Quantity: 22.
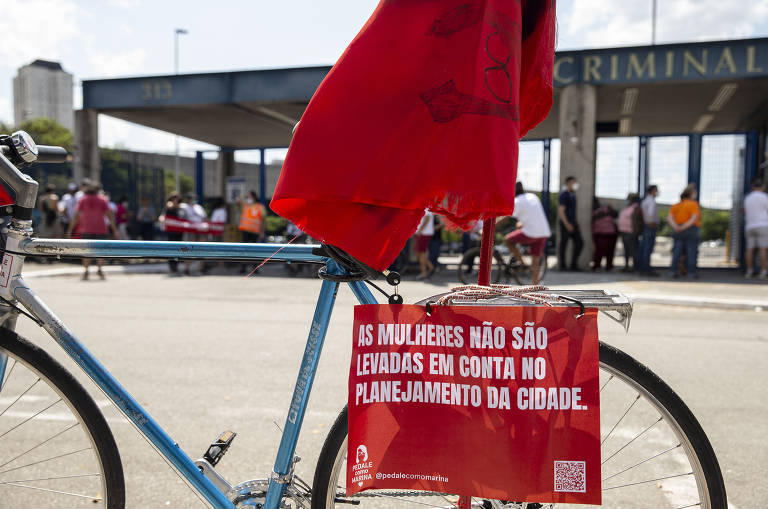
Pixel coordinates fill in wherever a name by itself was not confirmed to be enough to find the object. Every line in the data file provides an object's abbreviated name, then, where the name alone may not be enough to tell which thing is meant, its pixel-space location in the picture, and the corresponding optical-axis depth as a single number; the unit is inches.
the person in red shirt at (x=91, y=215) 435.5
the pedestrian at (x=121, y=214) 724.0
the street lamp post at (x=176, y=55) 1632.6
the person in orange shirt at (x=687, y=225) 447.8
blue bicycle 56.2
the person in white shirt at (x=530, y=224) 355.3
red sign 51.9
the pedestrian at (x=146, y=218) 714.8
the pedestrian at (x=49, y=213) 633.0
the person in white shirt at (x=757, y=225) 438.6
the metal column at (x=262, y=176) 697.6
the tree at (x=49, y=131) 2087.8
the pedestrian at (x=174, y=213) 515.0
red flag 50.6
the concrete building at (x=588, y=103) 519.8
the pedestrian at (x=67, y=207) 639.8
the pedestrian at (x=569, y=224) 493.0
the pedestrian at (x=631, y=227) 518.9
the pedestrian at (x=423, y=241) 454.3
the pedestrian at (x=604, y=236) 542.9
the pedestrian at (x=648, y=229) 491.2
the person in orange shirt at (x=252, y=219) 509.0
